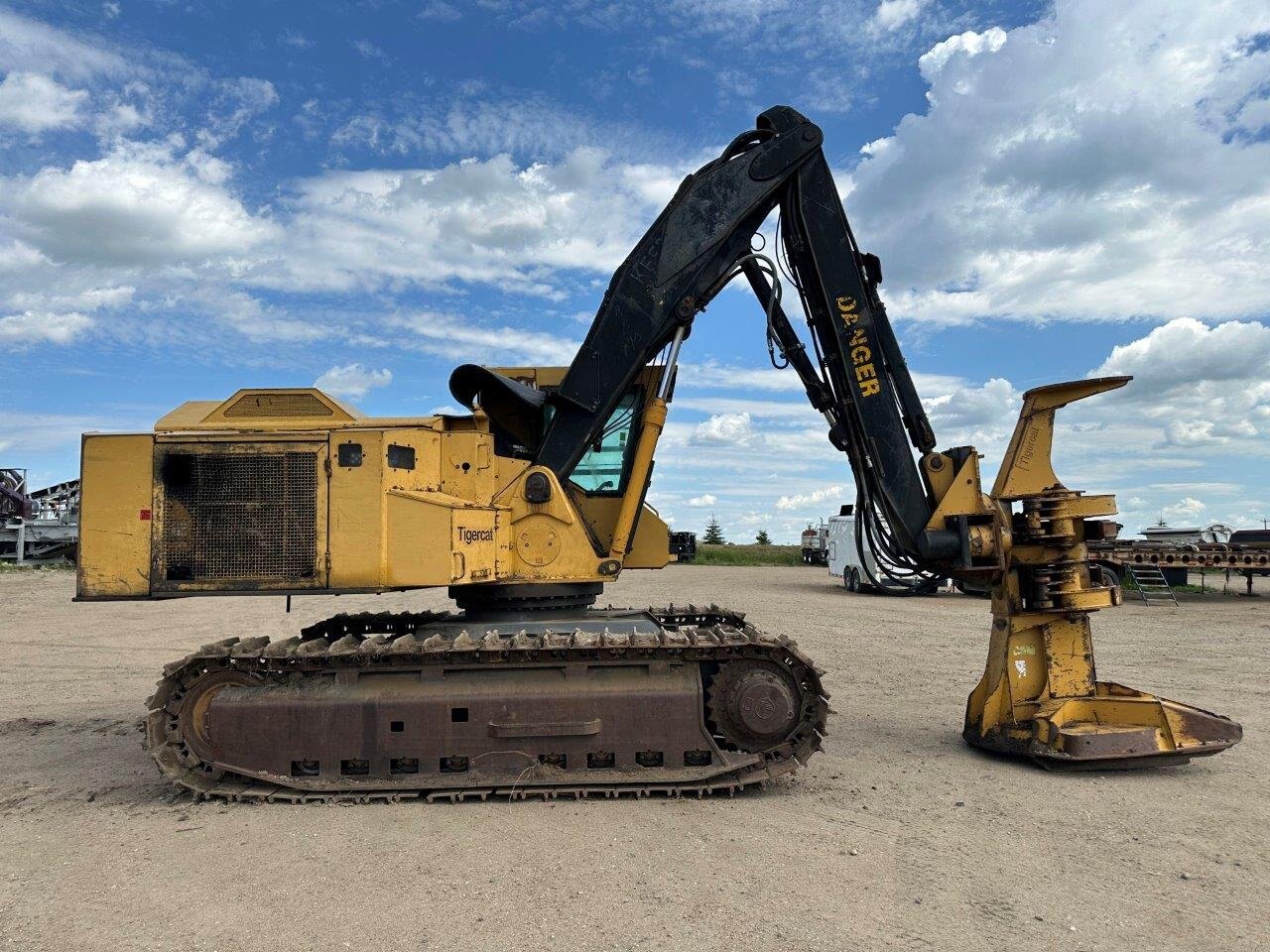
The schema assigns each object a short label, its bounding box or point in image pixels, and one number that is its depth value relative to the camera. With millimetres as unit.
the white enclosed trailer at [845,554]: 29020
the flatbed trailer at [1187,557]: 21500
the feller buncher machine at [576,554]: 6559
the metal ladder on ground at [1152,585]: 23922
